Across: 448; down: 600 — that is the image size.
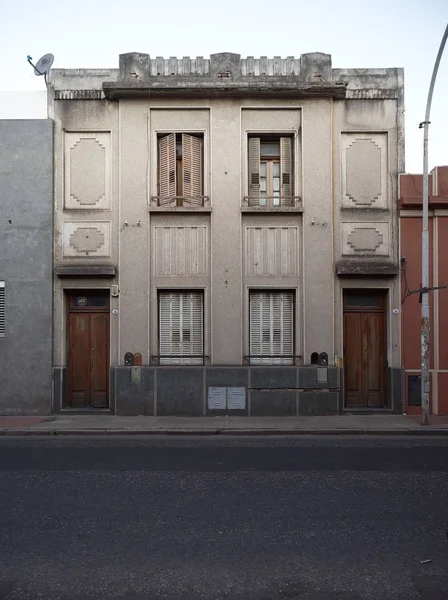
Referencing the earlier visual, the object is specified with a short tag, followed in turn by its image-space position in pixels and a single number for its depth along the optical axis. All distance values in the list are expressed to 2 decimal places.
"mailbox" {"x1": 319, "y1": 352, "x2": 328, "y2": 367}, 15.13
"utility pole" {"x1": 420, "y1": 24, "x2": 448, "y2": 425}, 13.44
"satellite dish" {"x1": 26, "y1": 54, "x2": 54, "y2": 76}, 15.34
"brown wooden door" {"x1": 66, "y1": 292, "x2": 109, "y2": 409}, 15.66
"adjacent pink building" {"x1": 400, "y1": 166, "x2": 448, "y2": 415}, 15.26
